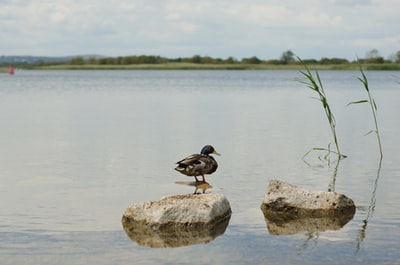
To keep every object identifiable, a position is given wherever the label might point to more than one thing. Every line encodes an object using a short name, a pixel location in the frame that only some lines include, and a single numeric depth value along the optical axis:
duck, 12.02
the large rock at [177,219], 9.25
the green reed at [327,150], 14.49
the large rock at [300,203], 10.48
